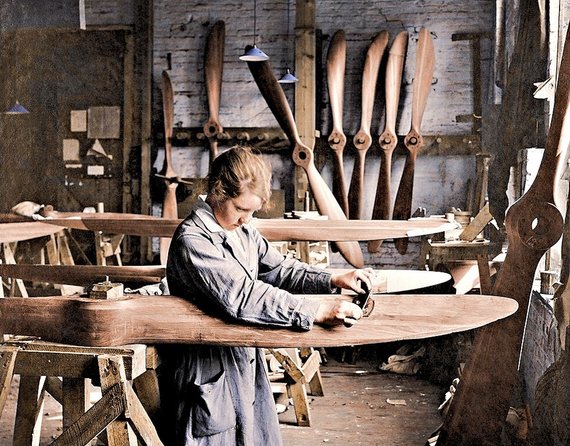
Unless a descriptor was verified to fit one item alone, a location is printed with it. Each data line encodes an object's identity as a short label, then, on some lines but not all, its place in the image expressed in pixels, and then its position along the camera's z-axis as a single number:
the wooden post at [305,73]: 6.96
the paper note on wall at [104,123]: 7.69
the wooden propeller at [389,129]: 6.63
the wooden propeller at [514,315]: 2.70
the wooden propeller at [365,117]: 6.69
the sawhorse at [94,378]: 2.18
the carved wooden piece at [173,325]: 2.24
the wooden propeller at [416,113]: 6.57
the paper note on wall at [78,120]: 7.78
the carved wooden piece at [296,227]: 4.18
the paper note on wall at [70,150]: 7.79
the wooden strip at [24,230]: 4.51
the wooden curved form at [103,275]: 4.04
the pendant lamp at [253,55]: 5.67
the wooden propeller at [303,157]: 5.39
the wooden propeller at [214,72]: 7.00
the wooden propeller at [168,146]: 7.20
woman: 2.24
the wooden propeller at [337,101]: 6.66
